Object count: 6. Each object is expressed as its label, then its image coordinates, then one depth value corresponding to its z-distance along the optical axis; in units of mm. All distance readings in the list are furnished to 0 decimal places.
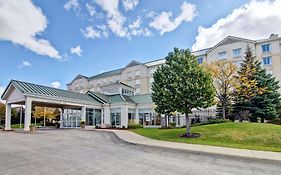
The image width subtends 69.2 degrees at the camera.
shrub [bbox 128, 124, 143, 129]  28312
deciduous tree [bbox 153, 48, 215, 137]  16281
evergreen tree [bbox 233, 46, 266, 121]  24411
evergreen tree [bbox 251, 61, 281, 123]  24516
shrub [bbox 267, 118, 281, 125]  23003
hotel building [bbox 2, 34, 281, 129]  27016
